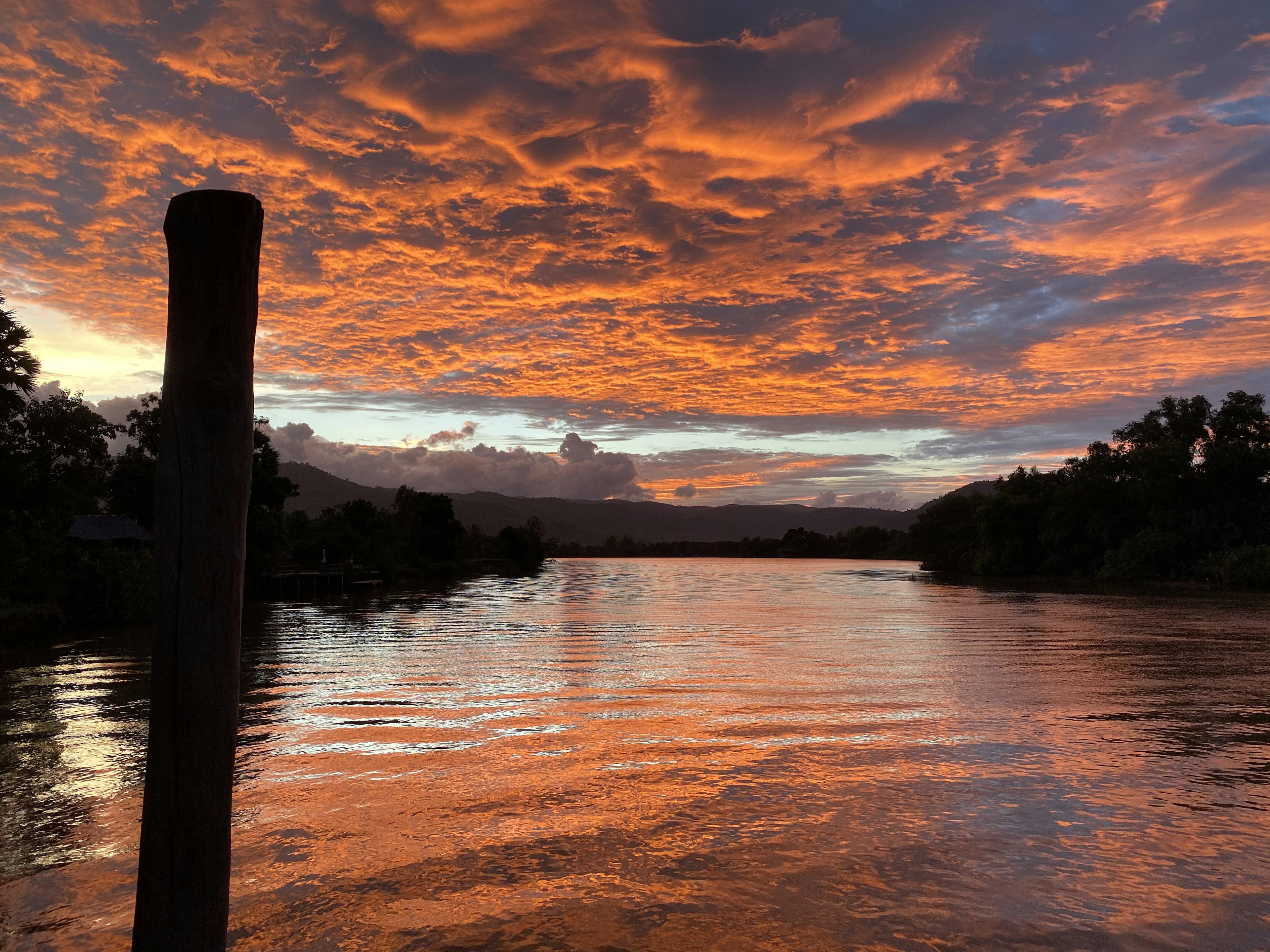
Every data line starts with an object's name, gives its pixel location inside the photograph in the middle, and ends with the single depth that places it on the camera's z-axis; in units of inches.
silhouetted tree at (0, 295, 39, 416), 845.8
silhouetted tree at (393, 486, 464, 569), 3161.9
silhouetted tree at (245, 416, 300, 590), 1982.0
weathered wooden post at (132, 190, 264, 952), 130.7
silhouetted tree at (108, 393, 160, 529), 1937.7
